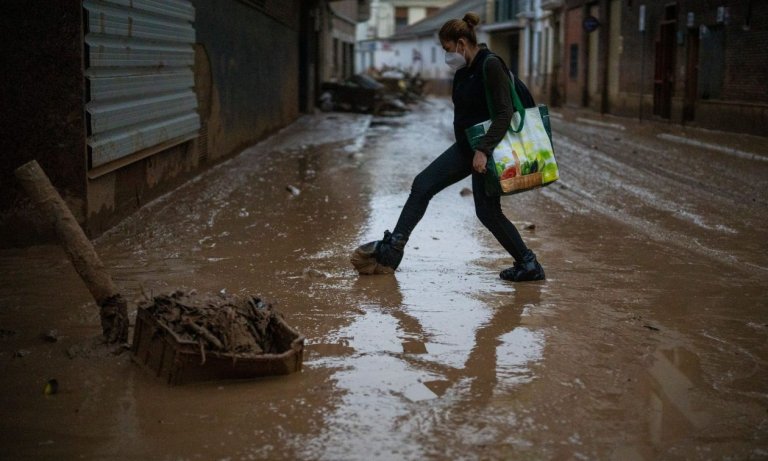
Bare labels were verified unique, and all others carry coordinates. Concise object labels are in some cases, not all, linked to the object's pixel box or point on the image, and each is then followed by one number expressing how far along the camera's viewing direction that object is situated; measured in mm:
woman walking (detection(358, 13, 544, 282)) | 5770
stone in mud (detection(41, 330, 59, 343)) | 4734
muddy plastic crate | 4027
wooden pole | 4363
